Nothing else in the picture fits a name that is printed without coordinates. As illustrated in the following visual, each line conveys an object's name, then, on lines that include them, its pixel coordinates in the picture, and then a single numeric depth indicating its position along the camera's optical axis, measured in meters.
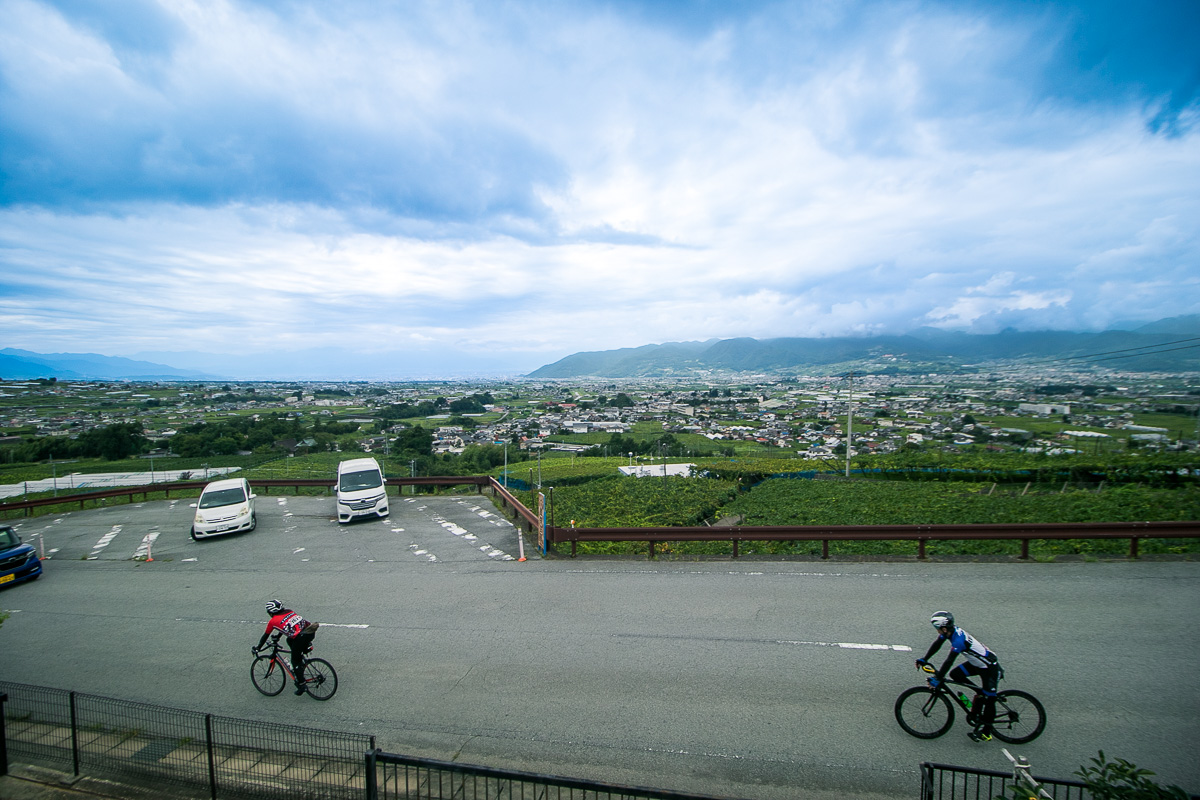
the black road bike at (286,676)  6.15
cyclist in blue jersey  4.63
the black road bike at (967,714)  4.75
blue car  11.61
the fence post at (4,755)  5.11
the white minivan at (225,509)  15.75
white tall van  17.00
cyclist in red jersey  5.95
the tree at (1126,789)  2.76
